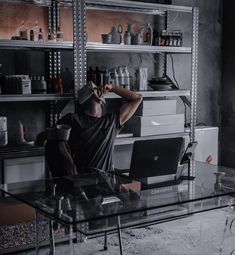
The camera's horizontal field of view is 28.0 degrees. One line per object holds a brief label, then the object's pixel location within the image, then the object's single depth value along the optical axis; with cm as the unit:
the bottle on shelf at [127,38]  503
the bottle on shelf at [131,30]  511
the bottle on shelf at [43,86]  449
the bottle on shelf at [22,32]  442
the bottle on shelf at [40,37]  448
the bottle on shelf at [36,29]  459
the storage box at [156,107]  507
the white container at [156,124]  505
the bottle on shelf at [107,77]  486
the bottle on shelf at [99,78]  484
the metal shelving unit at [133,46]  439
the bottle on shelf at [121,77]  501
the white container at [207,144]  578
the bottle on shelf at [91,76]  482
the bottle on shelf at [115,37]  494
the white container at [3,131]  438
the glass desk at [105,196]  260
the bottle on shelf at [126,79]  504
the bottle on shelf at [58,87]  460
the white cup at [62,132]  350
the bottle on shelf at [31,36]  444
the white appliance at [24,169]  425
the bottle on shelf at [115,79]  497
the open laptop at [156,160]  321
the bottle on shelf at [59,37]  454
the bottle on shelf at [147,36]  518
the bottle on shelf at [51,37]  450
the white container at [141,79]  517
